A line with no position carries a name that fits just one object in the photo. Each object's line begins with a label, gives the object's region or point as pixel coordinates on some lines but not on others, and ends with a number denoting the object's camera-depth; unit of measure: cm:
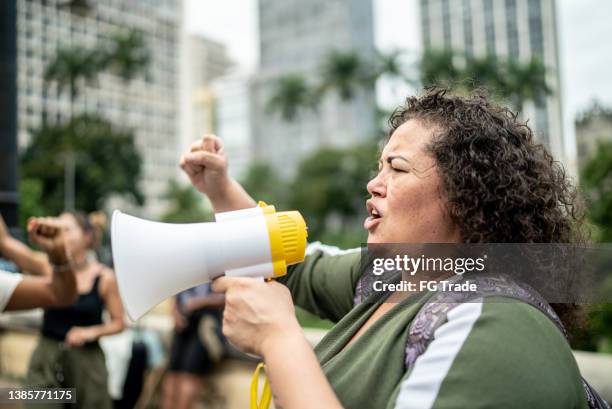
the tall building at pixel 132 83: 6269
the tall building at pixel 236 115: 9062
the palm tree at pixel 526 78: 3653
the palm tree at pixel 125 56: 4875
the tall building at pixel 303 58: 8010
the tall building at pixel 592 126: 2198
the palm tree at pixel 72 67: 4688
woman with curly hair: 89
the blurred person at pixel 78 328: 322
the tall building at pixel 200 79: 9150
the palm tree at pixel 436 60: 3616
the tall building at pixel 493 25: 8281
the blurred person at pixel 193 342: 433
